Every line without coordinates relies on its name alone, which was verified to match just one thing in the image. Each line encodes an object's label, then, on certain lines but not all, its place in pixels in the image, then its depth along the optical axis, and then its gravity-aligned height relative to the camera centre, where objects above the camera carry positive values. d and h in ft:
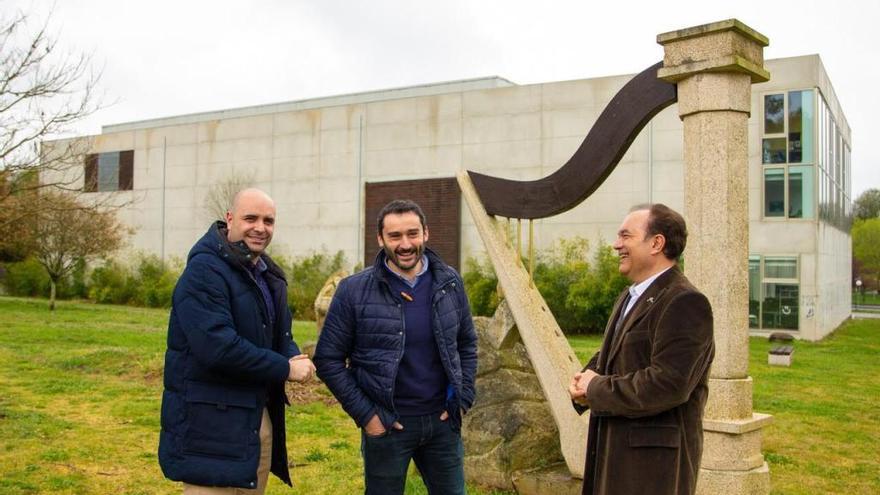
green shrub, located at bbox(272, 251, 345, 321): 80.23 -0.23
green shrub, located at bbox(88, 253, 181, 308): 91.71 -0.95
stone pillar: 13.32 +0.95
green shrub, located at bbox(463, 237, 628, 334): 64.44 -0.33
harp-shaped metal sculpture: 14.53 +1.62
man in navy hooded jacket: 10.27 -1.15
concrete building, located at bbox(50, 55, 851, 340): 61.11 +10.83
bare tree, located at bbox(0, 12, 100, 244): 26.58 +4.76
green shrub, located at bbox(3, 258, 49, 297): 105.60 -0.83
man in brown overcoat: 8.64 -1.06
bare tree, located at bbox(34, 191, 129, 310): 76.44 +3.32
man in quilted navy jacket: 11.26 -1.19
